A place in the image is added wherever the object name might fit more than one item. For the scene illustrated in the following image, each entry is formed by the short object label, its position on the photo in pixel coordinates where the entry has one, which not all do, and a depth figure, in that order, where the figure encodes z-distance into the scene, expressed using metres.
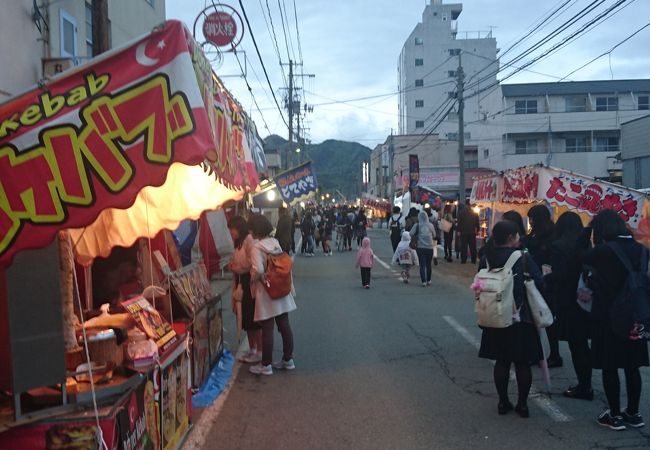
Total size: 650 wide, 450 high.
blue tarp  6.25
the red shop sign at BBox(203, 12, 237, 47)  12.44
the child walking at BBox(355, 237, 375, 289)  14.35
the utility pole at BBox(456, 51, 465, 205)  27.41
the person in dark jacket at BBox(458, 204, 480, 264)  19.45
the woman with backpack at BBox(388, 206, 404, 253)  20.67
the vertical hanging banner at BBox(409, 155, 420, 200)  36.51
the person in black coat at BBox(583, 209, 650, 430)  5.07
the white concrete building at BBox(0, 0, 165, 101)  9.22
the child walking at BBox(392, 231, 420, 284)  15.18
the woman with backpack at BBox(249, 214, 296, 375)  6.94
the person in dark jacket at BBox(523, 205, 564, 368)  6.70
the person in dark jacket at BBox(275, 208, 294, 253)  16.59
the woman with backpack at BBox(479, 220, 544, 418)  5.43
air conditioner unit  9.95
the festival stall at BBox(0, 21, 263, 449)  3.17
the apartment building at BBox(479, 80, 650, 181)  49.69
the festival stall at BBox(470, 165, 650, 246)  10.59
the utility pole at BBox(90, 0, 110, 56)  6.89
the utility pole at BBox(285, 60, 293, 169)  39.74
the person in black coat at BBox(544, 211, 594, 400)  5.90
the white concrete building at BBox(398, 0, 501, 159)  73.81
